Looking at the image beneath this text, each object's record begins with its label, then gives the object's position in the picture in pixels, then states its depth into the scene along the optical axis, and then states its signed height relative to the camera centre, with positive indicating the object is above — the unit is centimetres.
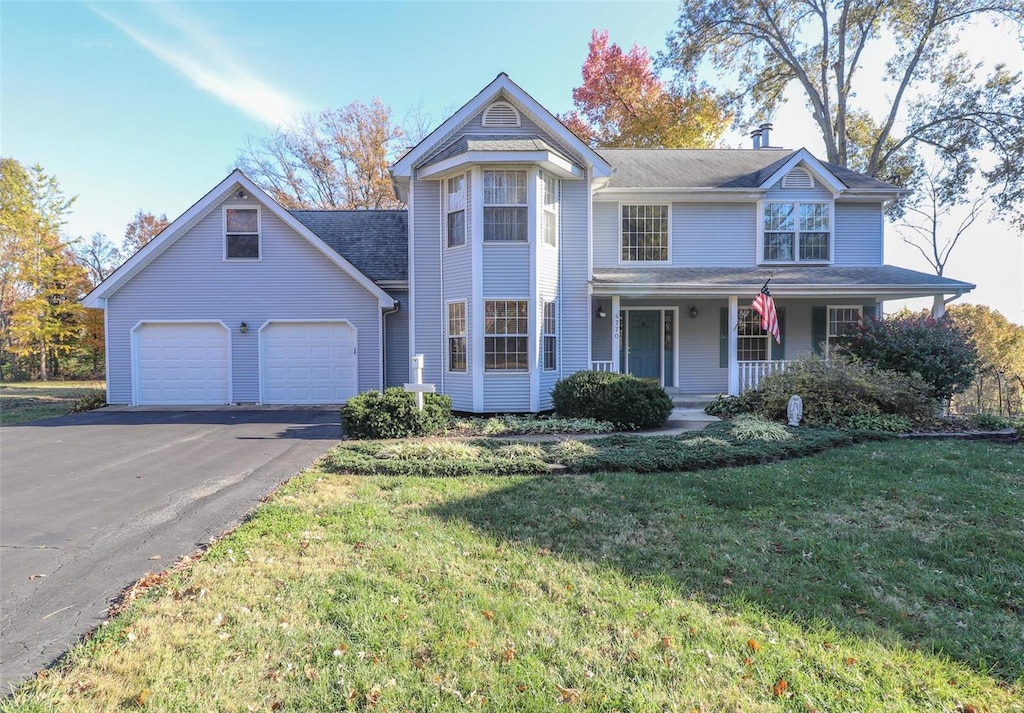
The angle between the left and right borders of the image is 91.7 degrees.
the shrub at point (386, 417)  873 -123
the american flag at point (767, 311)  1064 +76
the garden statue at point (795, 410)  911 -118
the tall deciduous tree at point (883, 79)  1995 +1215
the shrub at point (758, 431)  788 -138
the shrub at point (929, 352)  1020 -14
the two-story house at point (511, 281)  1124 +165
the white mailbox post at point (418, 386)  928 -72
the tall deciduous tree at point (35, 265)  2128 +376
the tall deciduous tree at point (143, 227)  3148 +777
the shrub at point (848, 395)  933 -95
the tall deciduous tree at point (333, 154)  2697 +1055
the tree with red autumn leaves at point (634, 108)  2358 +1161
